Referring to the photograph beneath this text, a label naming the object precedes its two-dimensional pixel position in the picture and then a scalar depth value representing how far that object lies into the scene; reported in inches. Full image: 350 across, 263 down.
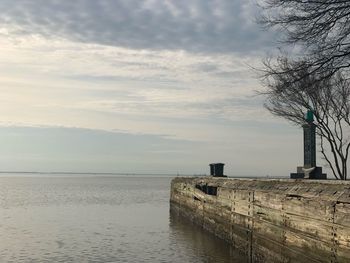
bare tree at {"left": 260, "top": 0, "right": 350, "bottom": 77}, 539.2
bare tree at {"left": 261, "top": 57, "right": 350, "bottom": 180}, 1072.8
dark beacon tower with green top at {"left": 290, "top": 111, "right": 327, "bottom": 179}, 764.0
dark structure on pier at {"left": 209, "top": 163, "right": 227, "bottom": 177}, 1272.1
